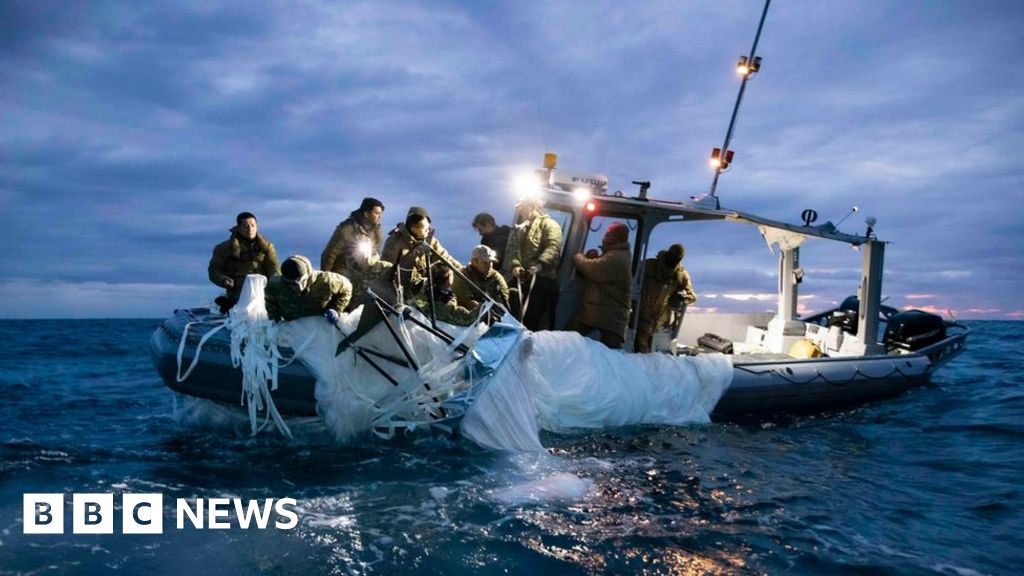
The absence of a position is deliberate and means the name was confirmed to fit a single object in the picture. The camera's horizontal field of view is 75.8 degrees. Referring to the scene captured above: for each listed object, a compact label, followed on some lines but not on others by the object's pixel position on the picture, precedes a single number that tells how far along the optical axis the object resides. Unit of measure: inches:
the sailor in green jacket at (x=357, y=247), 259.9
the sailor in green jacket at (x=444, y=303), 249.9
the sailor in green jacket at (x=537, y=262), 296.7
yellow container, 386.9
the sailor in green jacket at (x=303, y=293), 225.3
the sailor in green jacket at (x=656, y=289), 320.8
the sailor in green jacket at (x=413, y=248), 242.5
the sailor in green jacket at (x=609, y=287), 286.4
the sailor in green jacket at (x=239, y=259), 283.7
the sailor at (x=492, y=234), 315.9
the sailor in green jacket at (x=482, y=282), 270.4
